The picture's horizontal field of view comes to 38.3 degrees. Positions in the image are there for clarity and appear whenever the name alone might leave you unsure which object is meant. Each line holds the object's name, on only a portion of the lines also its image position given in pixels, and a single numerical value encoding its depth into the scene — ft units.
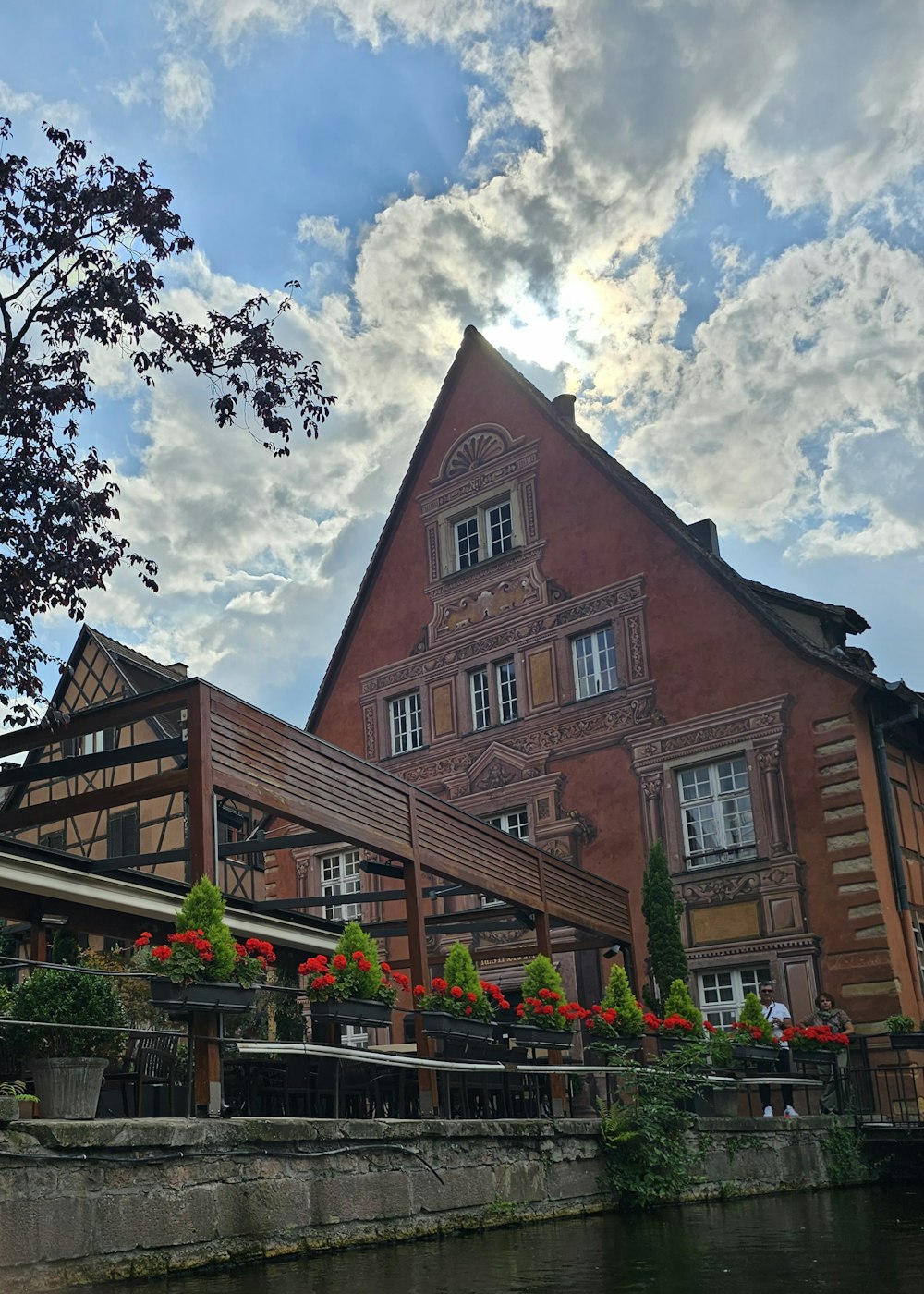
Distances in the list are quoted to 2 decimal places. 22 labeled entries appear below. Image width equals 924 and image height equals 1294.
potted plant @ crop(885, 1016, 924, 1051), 55.11
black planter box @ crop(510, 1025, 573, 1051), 41.70
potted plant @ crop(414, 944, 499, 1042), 38.06
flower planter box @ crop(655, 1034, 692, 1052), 48.16
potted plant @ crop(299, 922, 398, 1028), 33.45
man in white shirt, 55.31
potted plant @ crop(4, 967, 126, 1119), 25.03
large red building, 64.44
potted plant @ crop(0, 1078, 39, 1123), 22.61
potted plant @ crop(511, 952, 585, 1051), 41.93
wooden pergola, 34.50
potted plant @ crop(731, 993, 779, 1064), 50.98
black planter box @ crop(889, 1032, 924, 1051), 55.10
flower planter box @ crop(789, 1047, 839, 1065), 53.67
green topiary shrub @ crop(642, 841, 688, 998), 63.93
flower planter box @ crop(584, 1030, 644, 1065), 44.01
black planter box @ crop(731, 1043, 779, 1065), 50.60
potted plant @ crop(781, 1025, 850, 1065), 53.78
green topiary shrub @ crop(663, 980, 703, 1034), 49.85
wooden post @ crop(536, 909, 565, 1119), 44.70
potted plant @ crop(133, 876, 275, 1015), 28.37
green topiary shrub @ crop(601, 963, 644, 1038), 45.68
